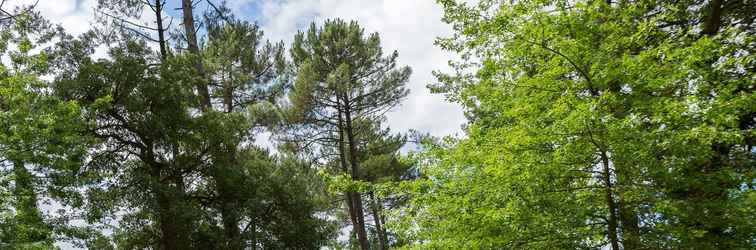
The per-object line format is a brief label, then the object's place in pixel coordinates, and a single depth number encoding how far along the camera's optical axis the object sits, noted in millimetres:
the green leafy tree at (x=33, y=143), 9797
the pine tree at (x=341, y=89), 18391
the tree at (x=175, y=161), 11547
